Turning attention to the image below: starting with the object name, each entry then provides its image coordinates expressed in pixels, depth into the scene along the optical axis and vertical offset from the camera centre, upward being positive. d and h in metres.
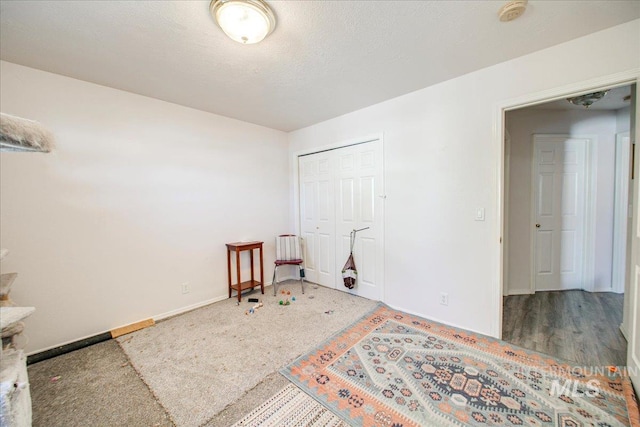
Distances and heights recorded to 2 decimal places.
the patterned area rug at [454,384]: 1.40 -1.19
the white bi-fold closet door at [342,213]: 3.00 -0.07
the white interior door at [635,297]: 1.54 -0.60
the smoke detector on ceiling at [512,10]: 1.42 +1.18
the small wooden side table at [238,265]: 3.11 -0.75
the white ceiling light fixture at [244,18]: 1.38 +1.13
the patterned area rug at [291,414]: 1.39 -1.23
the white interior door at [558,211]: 3.33 -0.06
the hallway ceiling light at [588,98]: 2.24 +1.00
